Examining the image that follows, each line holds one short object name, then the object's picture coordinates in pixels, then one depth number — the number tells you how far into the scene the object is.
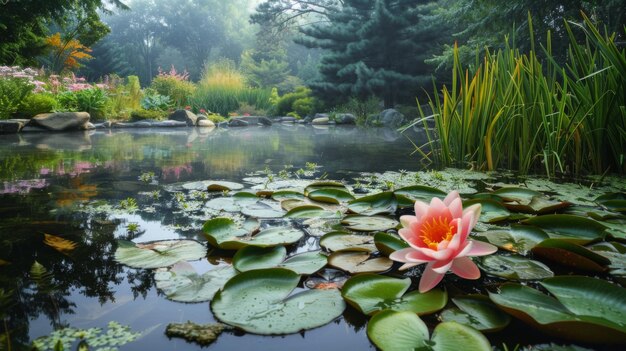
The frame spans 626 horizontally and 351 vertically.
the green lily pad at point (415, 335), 0.64
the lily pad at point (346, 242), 1.10
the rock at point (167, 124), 8.33
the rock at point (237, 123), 9.19
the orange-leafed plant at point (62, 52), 11.46
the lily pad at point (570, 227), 1.12
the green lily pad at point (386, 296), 0.77
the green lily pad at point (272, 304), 0.74
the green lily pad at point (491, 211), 1.36
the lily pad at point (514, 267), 0.92
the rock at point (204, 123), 8.91
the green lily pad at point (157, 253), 1.04
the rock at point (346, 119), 9.67
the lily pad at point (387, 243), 1.04
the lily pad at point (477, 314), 0.71
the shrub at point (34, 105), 6.54
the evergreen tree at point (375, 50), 10.14
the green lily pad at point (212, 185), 2.00
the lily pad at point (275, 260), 0.98
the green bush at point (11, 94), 6.16
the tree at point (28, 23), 6.43
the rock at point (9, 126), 5.74
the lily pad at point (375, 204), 1.47
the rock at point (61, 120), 6.33
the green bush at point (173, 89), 11.56
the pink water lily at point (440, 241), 0.77
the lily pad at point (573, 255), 0.96
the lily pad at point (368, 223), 1.28
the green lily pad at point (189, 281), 0.86
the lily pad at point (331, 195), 1.66
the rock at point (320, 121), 9.84
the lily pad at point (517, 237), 1.10
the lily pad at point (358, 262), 0.97
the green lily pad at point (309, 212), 1.47
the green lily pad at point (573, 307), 0.65
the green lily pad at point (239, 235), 1.12
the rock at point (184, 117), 8.98
